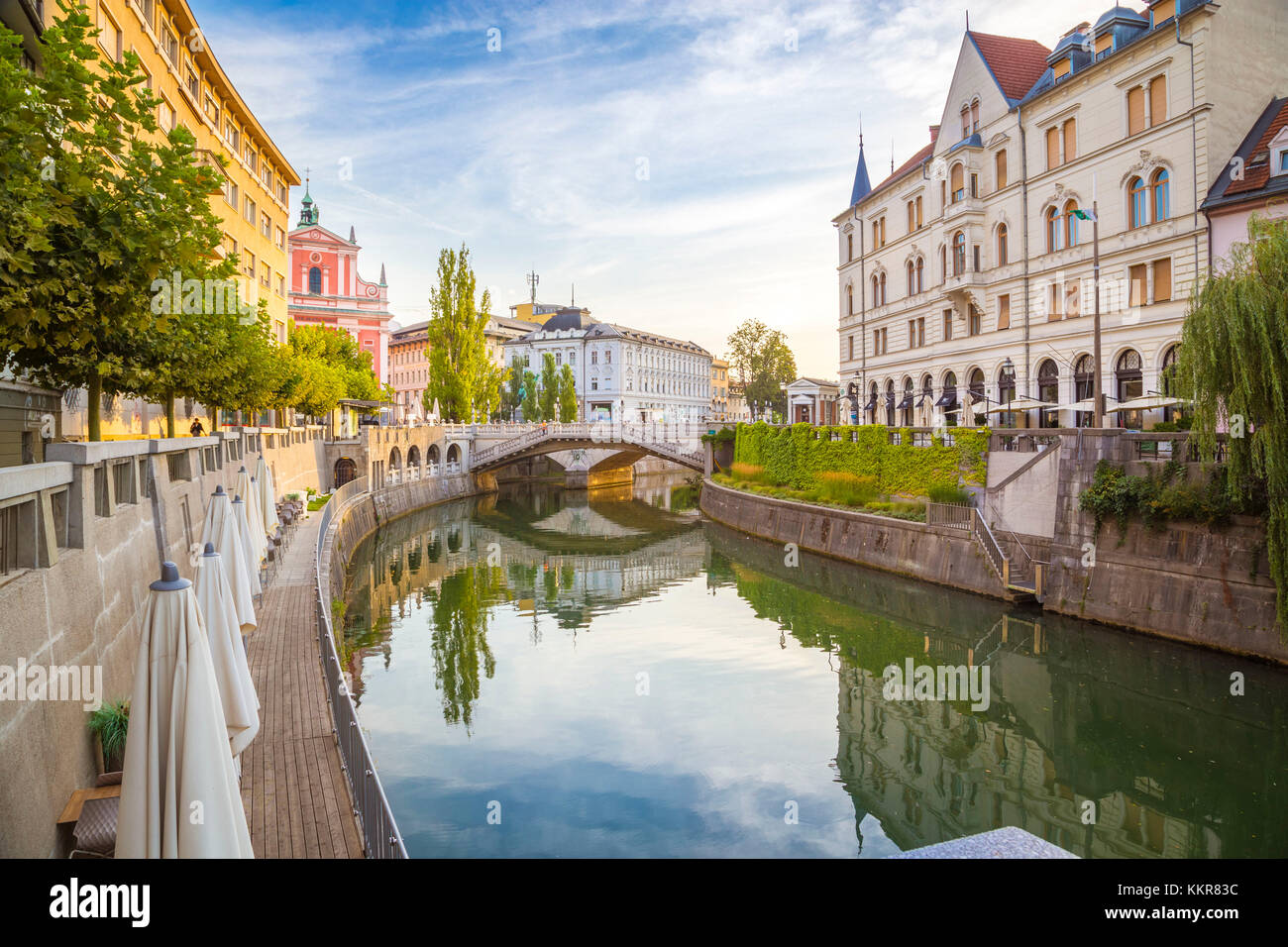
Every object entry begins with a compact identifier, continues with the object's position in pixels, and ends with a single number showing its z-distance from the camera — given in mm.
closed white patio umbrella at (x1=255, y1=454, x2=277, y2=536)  21078
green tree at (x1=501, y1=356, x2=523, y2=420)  103438
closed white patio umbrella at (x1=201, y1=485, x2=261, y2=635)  11320
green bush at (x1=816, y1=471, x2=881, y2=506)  34656
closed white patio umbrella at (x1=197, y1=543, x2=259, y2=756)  7344
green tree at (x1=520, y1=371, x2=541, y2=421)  90812
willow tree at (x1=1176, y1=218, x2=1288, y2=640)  16547
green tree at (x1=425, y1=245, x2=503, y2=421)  64312
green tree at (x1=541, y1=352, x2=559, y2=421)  89500
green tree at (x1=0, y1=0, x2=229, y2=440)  6840
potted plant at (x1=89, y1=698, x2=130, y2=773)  8125
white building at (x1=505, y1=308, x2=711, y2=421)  109062
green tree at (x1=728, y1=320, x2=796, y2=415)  75625
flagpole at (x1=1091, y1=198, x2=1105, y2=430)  21697
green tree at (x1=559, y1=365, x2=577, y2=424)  90000
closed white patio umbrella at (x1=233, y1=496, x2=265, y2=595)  13742
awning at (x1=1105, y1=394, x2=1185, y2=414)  24059
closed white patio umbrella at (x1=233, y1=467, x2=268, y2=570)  16266
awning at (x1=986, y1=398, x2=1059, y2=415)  31922
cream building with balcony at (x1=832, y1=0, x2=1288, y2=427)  29406
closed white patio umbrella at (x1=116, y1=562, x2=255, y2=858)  5469
